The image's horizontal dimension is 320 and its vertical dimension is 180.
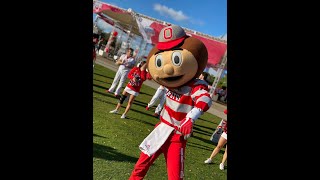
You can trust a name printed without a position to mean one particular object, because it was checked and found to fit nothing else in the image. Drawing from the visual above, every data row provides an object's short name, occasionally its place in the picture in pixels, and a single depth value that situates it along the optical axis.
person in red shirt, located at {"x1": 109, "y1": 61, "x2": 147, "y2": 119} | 4.13
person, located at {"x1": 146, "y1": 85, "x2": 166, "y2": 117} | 4.26
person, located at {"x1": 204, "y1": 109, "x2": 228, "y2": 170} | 3.37
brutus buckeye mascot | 2.00
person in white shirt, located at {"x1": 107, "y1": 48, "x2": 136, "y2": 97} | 4.94
